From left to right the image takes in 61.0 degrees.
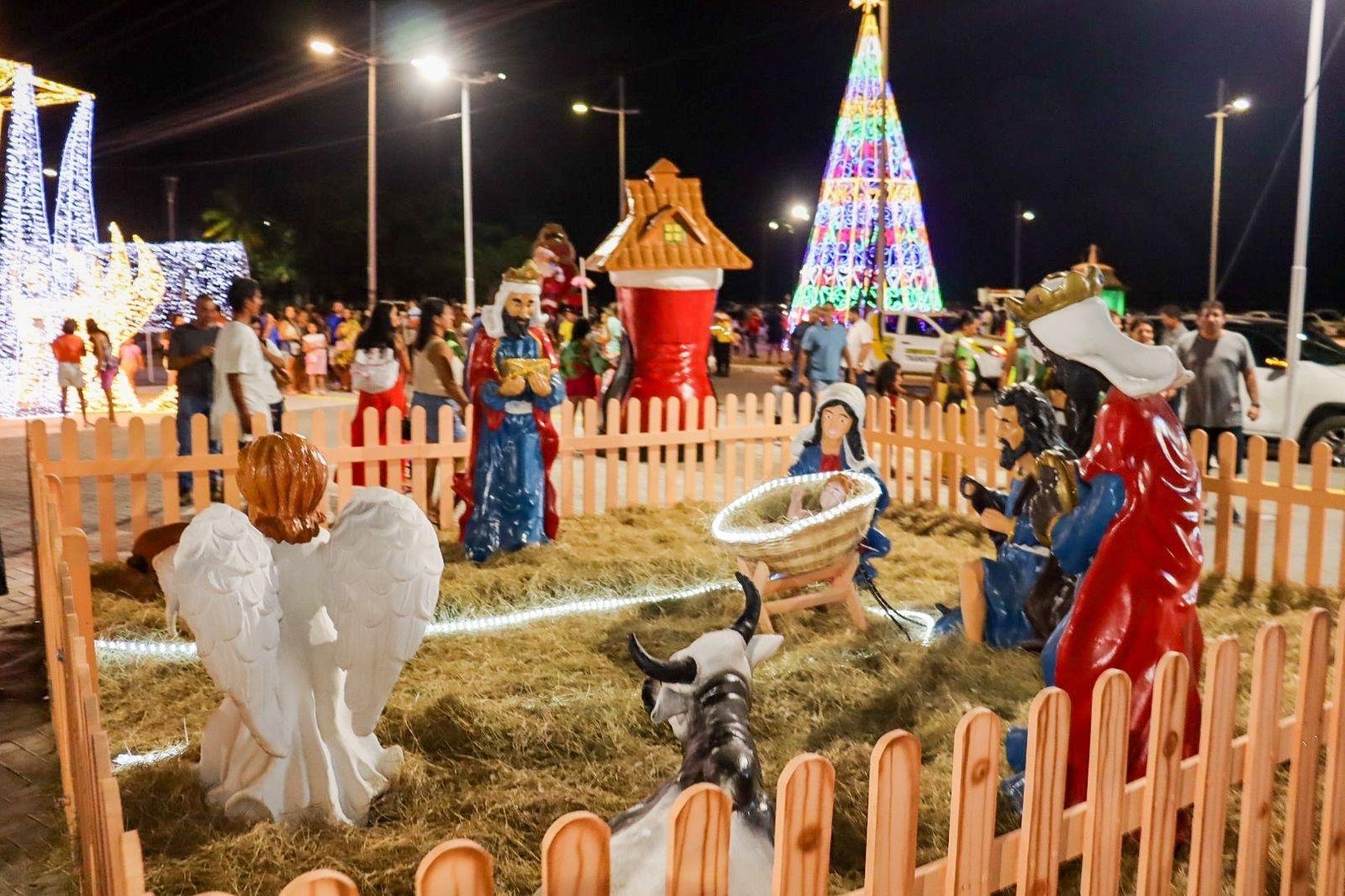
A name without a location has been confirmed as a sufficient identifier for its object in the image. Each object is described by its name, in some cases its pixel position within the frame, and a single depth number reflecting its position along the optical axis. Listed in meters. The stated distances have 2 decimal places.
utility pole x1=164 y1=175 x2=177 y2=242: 35.91
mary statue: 6.37
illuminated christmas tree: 21.73
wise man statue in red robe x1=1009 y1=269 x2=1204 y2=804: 3.29
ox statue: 2.59
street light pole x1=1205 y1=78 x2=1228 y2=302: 27.00
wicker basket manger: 5.46
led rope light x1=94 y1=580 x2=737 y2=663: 5.60
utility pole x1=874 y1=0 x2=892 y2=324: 18.22
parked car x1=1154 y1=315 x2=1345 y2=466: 11.91
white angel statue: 2.99
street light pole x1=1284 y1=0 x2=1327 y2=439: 10.02
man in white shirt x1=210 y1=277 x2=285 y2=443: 7.82
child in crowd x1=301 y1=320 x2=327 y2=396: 20.56
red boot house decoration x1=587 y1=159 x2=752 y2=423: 11.39
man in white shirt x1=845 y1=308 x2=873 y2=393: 13.55
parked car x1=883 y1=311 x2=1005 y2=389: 21.58
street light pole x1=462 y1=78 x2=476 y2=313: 18.96
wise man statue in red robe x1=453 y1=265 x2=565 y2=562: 7.29
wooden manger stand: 5.84
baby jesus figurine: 5.98
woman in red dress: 8.46
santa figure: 13.84
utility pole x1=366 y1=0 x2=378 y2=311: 19.97
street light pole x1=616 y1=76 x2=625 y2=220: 30.45
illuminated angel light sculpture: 15.26
